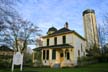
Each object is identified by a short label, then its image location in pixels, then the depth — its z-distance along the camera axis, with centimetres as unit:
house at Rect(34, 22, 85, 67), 1211
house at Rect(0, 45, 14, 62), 1619
